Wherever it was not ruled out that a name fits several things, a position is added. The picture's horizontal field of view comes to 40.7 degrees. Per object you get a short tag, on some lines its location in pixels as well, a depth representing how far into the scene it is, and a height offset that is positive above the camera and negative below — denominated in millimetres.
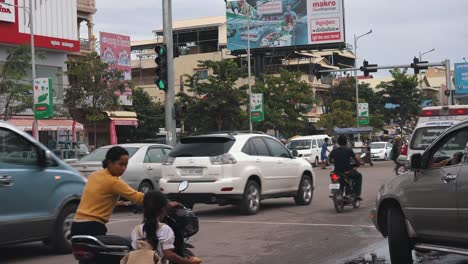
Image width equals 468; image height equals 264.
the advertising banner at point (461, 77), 48050 +3095
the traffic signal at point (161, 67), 18750 +1702
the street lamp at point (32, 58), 30950 +3411
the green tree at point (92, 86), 36812 +2318
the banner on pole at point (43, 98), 30188 +1399
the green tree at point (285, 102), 49469 +1581
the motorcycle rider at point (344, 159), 13766 -854
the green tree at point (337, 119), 60219 +87
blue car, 8282 -901
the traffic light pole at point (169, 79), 19141 +1370
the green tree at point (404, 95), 66375 +2529
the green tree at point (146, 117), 61812 +720
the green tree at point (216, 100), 43594 +1609
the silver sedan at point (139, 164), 14773 -937
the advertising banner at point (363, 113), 59625 +624
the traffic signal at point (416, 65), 35531 +3007
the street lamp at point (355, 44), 60131 +7353
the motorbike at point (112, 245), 4977 -950
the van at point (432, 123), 15656 -120
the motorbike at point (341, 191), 13523 -1533
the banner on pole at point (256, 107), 43812 +1041
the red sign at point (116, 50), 48744 +5937
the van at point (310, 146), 38812 -1569
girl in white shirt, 4758 -802
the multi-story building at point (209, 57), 69000 +7549
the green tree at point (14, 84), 31344 +2186
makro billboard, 58969 +9525
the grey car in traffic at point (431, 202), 6762 -958
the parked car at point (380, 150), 47375 -2353
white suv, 12828 -989
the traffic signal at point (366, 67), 36875 +3072
